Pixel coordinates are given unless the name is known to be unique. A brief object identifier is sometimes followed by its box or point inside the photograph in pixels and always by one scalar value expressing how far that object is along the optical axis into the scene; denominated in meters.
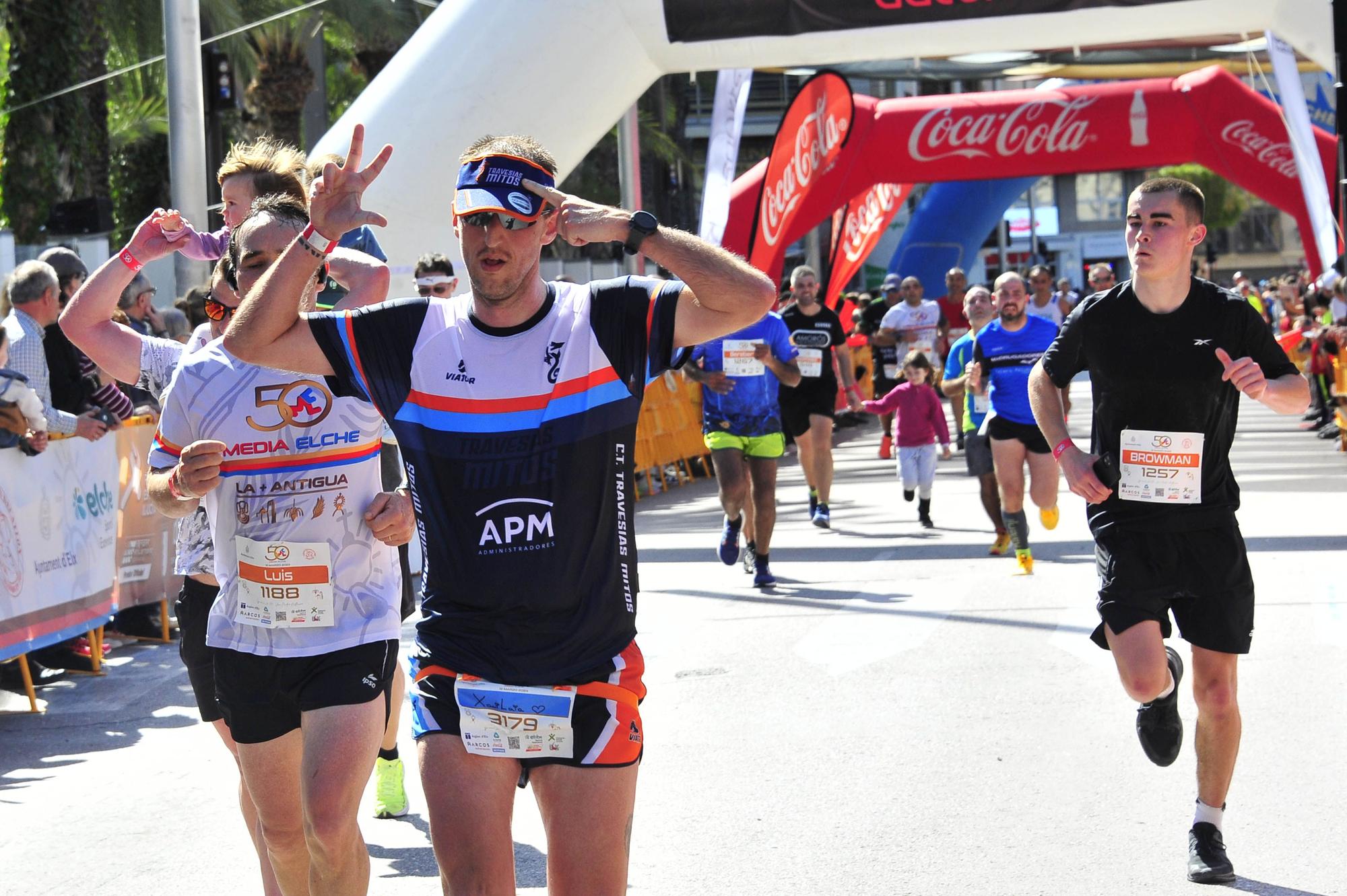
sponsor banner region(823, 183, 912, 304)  23.31
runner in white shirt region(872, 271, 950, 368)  20.91
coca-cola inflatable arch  19.61
